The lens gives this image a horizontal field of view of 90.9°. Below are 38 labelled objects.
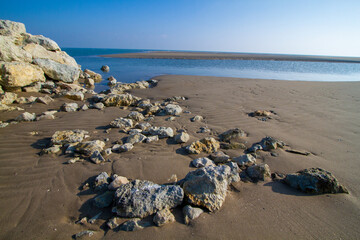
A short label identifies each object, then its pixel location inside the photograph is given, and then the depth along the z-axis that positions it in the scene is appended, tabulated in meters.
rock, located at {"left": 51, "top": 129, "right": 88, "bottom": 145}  3.41
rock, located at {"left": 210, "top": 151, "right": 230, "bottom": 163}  2.98
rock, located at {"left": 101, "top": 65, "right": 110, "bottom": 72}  18.39
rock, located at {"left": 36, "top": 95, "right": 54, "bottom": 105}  6.16
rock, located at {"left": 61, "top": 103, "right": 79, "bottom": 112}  5.45
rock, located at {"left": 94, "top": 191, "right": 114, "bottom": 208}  2.12
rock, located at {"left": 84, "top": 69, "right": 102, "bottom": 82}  13.32
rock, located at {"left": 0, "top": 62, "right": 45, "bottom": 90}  6.66
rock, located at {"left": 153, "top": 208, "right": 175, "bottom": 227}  1.87
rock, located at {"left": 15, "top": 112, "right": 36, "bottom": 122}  4.53
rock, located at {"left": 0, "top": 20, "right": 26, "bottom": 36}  9.78
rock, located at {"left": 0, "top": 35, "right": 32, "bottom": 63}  7.36
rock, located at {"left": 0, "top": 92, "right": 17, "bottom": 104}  5.86
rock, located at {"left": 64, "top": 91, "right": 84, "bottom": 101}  6.90
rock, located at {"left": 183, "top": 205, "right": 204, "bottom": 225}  1.93
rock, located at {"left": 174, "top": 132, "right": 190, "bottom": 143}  3.56
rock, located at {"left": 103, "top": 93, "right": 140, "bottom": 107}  6.12
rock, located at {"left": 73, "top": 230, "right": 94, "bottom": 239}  1.77
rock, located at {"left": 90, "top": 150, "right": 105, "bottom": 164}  2.92
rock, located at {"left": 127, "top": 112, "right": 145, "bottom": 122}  4.74
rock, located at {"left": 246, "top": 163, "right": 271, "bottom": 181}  2.57
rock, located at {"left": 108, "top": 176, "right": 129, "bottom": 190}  2.34
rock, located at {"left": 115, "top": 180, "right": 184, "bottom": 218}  1.97
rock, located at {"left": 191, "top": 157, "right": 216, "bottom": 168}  2.85
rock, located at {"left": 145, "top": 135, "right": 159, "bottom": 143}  3.58
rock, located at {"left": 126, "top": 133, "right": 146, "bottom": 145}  3.53
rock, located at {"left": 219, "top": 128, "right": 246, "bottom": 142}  3.72
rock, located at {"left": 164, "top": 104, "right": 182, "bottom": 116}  5.20
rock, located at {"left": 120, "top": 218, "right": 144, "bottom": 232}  1.83
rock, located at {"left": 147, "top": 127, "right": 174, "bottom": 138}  3.74
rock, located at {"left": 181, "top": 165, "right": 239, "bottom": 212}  2.06
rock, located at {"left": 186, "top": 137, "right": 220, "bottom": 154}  3.22
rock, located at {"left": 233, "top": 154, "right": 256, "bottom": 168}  2.86
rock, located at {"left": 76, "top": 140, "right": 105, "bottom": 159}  3.08
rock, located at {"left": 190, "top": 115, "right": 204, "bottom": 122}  4.80
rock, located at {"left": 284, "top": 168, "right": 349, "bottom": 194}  2.29
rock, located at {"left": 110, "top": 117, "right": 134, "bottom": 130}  4.26
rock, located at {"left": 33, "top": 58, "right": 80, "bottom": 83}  8.71
